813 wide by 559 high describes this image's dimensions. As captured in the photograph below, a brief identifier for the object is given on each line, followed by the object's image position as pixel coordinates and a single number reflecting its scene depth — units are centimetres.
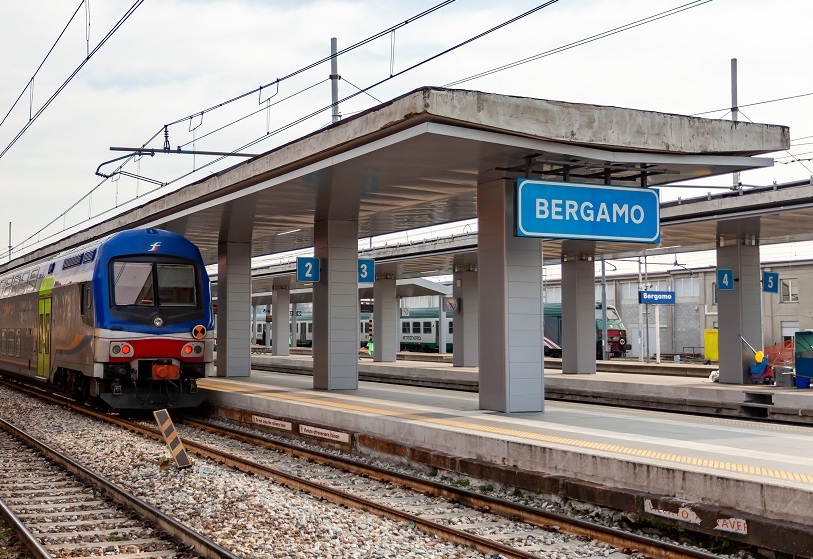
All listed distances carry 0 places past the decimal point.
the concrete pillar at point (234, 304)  2567
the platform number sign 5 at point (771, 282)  2541
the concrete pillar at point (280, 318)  4906
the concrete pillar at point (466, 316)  3322
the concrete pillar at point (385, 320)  3825
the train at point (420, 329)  5559
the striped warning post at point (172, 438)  1197
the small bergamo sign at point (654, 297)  3253
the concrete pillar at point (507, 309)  1485
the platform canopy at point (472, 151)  1240
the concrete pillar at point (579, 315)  2744
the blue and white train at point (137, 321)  1734
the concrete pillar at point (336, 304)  2042
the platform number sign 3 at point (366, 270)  2423
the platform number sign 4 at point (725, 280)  2331
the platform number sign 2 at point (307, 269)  1998
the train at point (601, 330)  5109
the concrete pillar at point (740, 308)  2347
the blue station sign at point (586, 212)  1352
